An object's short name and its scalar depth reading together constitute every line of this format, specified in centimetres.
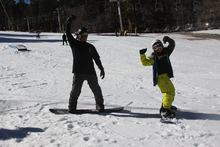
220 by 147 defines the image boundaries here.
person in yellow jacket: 326
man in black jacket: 344
